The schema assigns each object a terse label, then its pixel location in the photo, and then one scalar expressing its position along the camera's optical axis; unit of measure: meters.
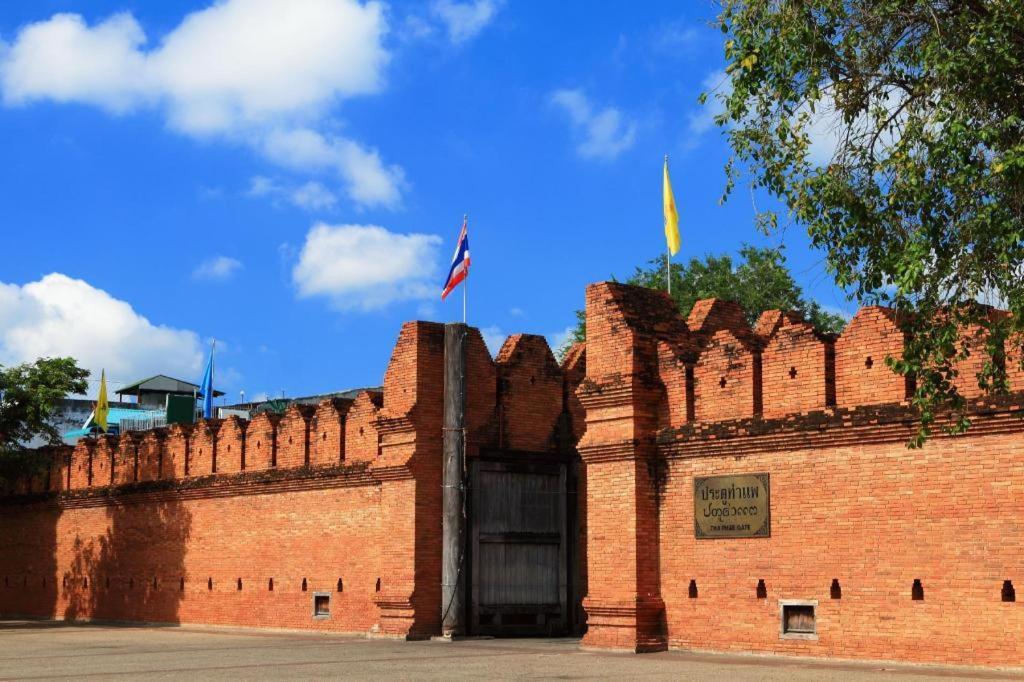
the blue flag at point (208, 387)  43.72
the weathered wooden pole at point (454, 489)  21.34
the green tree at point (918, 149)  12.68
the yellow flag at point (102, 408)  42.50
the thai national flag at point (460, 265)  22.95
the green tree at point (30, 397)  29.89
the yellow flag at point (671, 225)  22.19
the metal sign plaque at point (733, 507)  17.11
